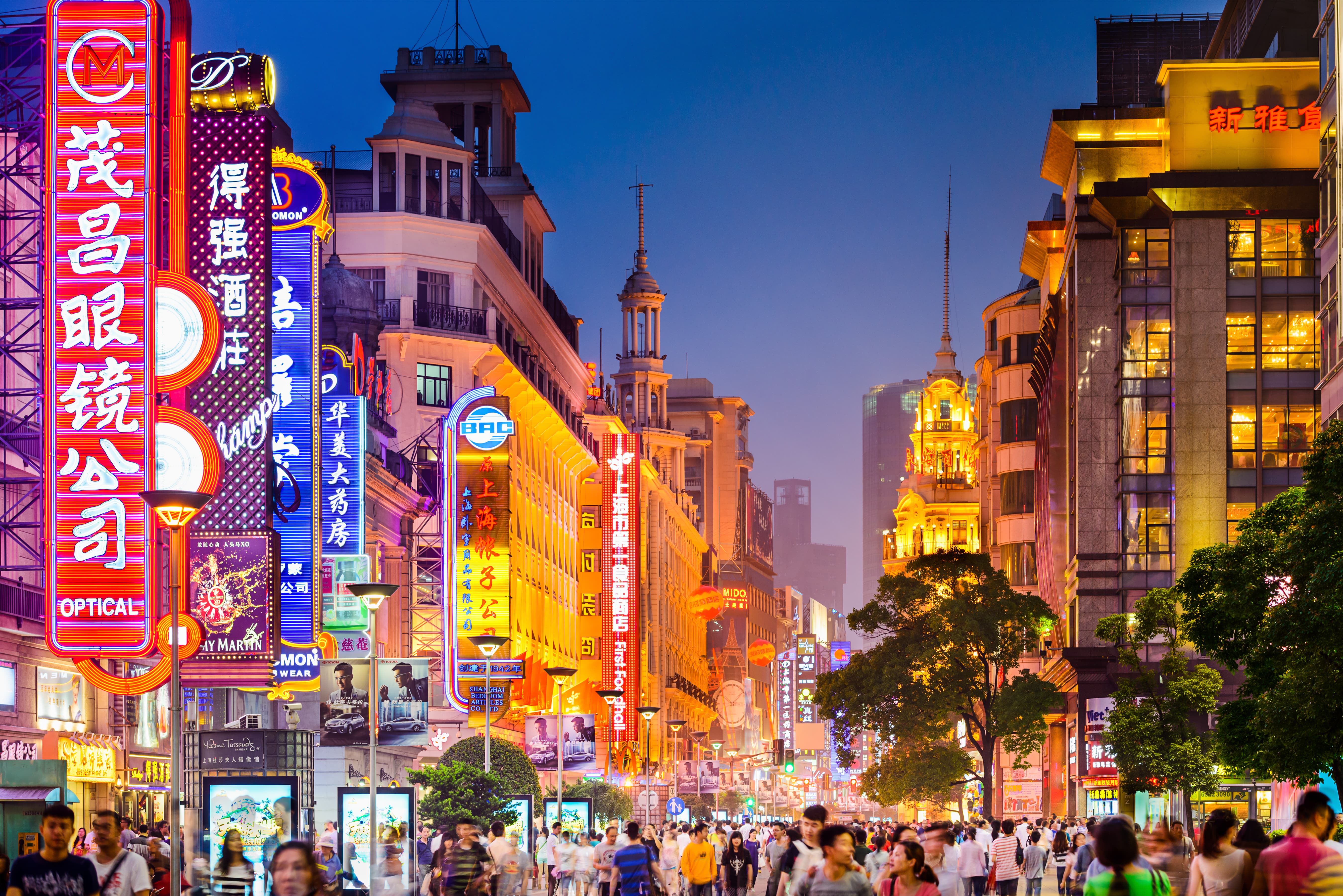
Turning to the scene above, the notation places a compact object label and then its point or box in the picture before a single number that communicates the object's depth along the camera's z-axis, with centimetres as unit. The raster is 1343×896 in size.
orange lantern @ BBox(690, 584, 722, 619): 13838
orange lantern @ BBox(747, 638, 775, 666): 18762
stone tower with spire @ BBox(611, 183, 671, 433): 14425
